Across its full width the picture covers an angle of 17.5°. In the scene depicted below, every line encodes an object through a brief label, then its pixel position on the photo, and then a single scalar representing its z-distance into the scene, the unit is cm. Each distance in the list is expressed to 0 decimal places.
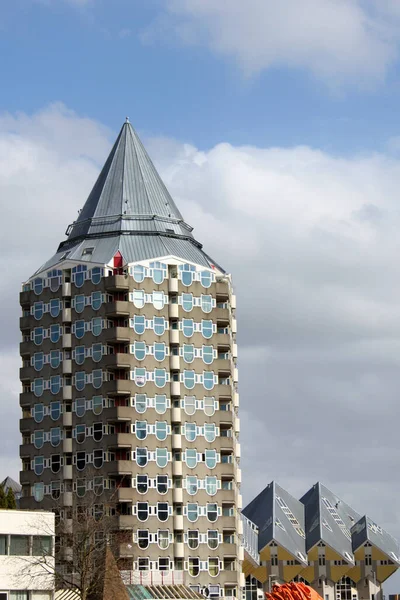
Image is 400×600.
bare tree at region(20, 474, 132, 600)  11025
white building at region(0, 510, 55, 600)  10212
